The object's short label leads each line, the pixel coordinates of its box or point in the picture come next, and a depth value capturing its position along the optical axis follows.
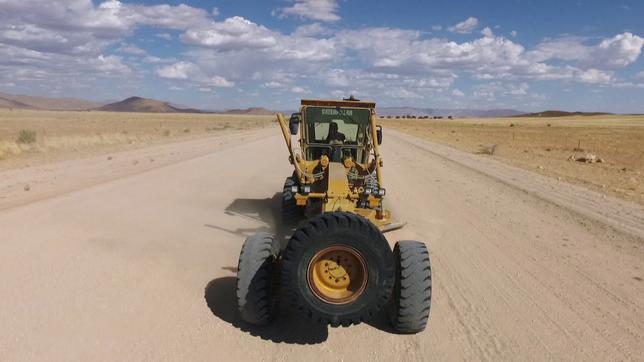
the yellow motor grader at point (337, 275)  3.87
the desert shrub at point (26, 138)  22.64
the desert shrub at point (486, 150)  25.88
